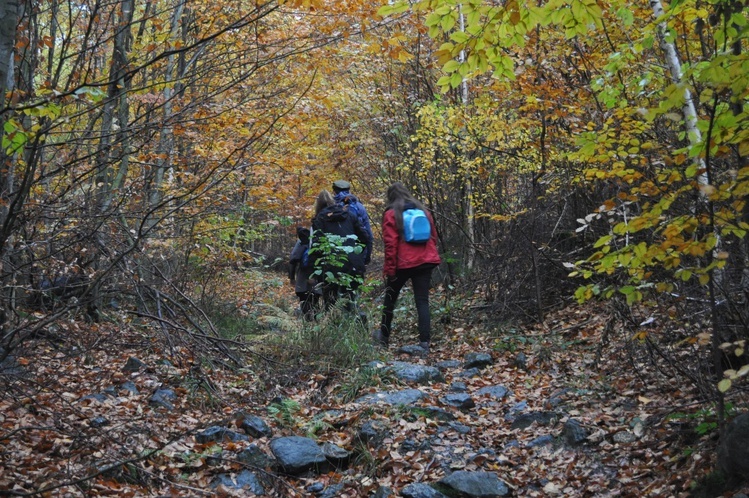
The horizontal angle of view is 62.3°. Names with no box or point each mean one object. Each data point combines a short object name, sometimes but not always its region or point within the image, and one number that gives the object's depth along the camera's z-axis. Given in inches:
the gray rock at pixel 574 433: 193.8
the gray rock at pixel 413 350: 320.2
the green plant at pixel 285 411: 223.0
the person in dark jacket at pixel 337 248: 325.7
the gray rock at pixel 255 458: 190.7
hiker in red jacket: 309.7
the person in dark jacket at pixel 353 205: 349.0
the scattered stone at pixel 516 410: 230.3
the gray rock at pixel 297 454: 192.1
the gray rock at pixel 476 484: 173.8
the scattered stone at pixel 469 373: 283.5
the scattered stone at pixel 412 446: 205.2
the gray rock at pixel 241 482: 179.8
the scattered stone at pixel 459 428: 221.2
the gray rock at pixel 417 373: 268.2
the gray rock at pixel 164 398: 225.8
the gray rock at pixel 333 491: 181.8
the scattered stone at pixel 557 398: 231.6
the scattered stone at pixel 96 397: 216.7
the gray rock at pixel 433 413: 227.9
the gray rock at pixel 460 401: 243.7
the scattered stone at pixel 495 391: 254.4
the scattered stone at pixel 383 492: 173.9
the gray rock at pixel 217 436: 202.8
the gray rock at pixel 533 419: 216.4
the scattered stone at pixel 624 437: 186.3
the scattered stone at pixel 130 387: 236.2
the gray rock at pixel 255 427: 209.6
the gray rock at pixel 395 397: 236.5
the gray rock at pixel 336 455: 198.7
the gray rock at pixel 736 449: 138.3
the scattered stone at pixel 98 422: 190.3
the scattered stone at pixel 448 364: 299.2
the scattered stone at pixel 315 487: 184.5
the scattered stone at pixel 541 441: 199.9
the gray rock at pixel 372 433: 207.5
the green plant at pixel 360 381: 249.6
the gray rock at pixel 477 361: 295.0
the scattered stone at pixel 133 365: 261.1
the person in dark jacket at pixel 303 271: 354.0
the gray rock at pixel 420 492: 174.2
